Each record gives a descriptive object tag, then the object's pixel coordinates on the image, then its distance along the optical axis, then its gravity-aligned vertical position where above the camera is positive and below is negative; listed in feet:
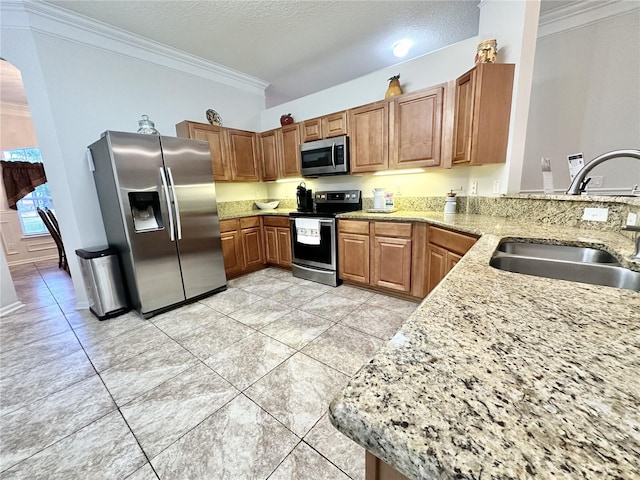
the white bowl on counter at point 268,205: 13.49 -0.36
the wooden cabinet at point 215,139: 10.69 +2.66
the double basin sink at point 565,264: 3.34 -1.15
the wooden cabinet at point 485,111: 6.81 +2.12
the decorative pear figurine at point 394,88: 9.27 +3.74
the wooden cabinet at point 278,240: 12.09 -2.03
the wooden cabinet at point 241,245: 11.36 -2.11
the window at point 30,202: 16.92 +0.41
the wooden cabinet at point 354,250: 9.55 -2.11
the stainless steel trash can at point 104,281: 8.50 -2.51
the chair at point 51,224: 14.34 -0.93
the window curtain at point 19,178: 16.26 +1.92
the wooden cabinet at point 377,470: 1.33 -1.47
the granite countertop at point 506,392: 0.95 -0.98
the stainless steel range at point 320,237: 10.24 -1.63
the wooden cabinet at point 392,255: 8.68 -2.14
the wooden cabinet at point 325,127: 10.35 +2.87
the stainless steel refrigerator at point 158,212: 7.85 -0.31
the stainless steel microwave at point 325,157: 10.34 +1.61
